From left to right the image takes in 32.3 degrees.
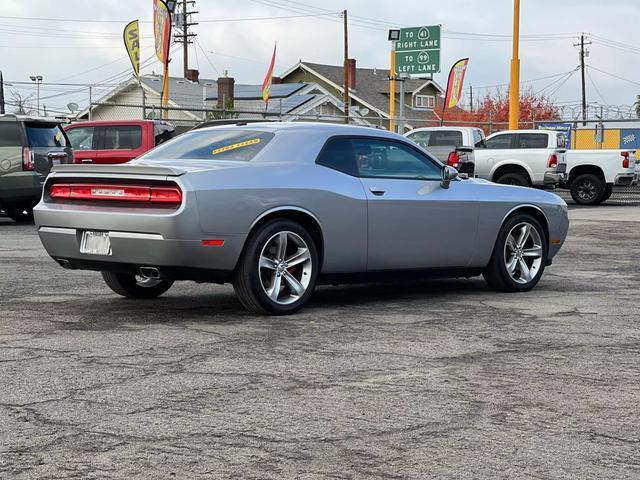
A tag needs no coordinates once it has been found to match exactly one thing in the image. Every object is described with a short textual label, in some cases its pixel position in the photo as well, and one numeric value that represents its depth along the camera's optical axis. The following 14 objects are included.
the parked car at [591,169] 27.12
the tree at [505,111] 82.12
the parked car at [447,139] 27.14
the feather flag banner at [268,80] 43.47
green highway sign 43.75
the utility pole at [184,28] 80.72
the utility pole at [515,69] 29.14
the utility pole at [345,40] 57.66
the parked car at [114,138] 21.76
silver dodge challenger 7.65
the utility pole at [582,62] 87.93
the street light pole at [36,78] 66.05
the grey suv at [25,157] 18.16
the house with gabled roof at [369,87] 73.88
